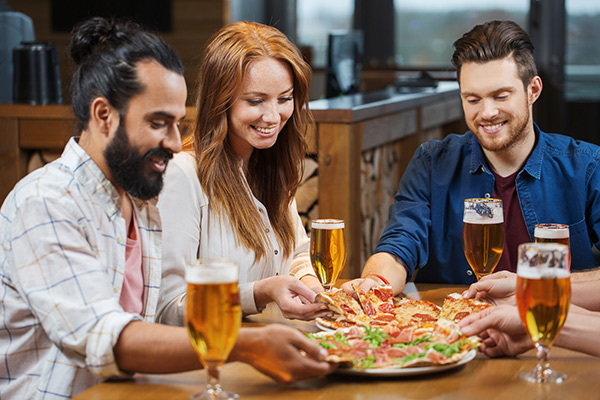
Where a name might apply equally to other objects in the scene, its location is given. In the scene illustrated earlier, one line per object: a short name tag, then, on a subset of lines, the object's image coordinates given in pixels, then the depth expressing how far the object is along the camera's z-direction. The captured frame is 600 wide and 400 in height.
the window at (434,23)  8.30
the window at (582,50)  7.82
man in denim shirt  2.28
